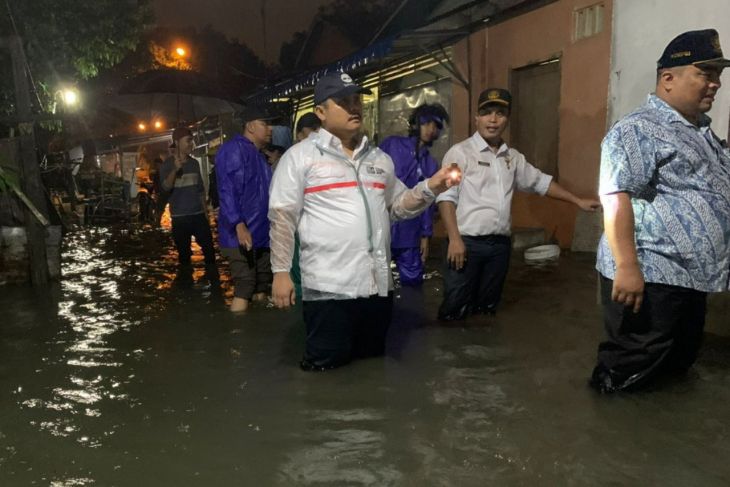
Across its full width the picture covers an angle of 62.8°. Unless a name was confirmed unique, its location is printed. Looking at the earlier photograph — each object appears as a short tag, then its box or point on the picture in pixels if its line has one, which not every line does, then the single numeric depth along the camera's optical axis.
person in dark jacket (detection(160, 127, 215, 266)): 7.78
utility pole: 7.30
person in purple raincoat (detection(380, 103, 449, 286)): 5.96
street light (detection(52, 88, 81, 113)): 16.39
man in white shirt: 4.76
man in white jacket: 3.79
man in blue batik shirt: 3.03
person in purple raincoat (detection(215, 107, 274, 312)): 5.51
